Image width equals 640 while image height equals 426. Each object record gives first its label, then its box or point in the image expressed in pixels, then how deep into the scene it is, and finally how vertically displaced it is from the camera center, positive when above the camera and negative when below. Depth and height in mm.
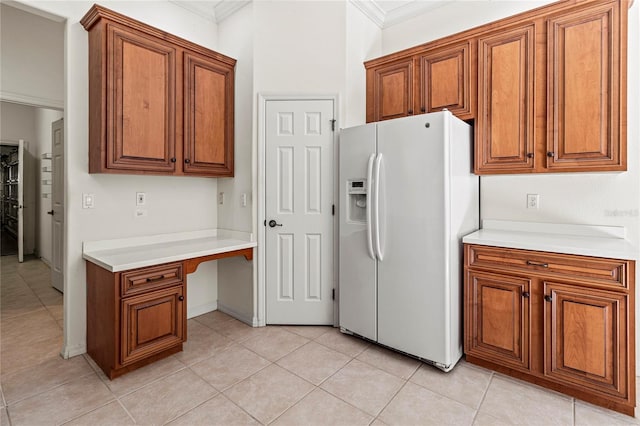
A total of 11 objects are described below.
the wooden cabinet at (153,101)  2396 +907
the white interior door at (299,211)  3025 -7
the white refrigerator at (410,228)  2258 -133
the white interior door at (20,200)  5410 +168
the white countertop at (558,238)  1911 -196
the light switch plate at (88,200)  2559 +78
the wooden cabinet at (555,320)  1844 -694
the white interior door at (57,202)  4140 +113
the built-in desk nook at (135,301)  2178 -647
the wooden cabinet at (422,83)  2598 +1107
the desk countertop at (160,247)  2293 -318
